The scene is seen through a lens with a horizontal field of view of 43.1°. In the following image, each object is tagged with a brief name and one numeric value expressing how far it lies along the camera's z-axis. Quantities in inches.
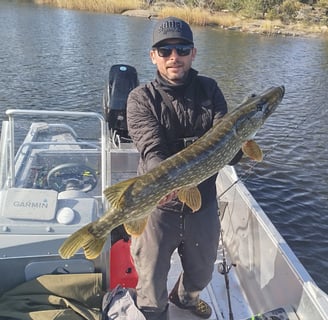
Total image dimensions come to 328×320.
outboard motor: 231.5
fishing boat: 109.8
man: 100.7
